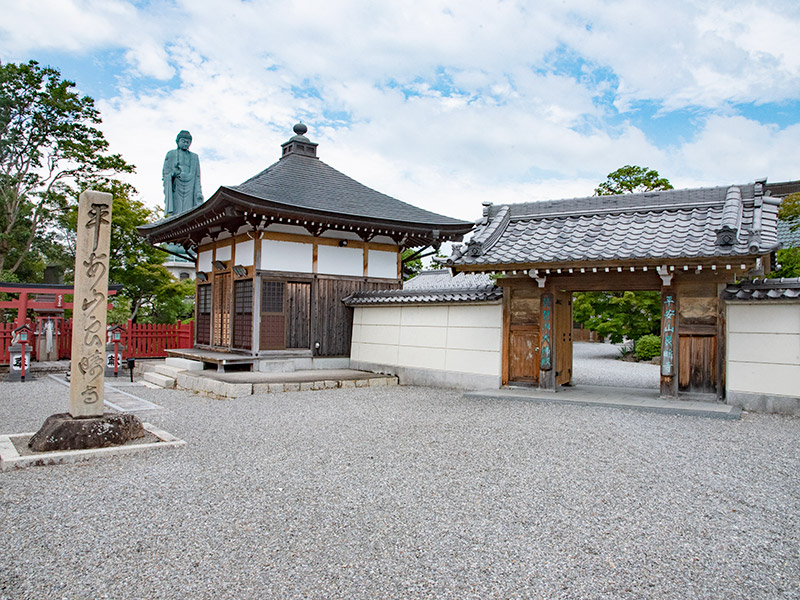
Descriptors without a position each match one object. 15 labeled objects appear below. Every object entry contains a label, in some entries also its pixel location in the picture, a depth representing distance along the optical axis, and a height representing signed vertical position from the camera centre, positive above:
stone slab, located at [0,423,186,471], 4.56 -1.32
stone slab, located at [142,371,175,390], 10.54 -1.45
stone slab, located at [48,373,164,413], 7.91 -1.48
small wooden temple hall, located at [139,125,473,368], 10.92 +1.27
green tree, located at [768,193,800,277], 10.42 +1.44
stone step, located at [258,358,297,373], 10.91 -1.13
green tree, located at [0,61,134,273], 17.83 +5.40
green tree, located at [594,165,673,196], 18.69 +4.78
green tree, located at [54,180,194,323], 18.88 +1.68
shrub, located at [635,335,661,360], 17.16 -0.93
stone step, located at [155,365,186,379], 10.96 -1.32
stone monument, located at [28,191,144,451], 5.12 -0.29
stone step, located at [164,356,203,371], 11.23 -1.19
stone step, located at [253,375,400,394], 9.15 -1.32
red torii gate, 12.46 +0.21
